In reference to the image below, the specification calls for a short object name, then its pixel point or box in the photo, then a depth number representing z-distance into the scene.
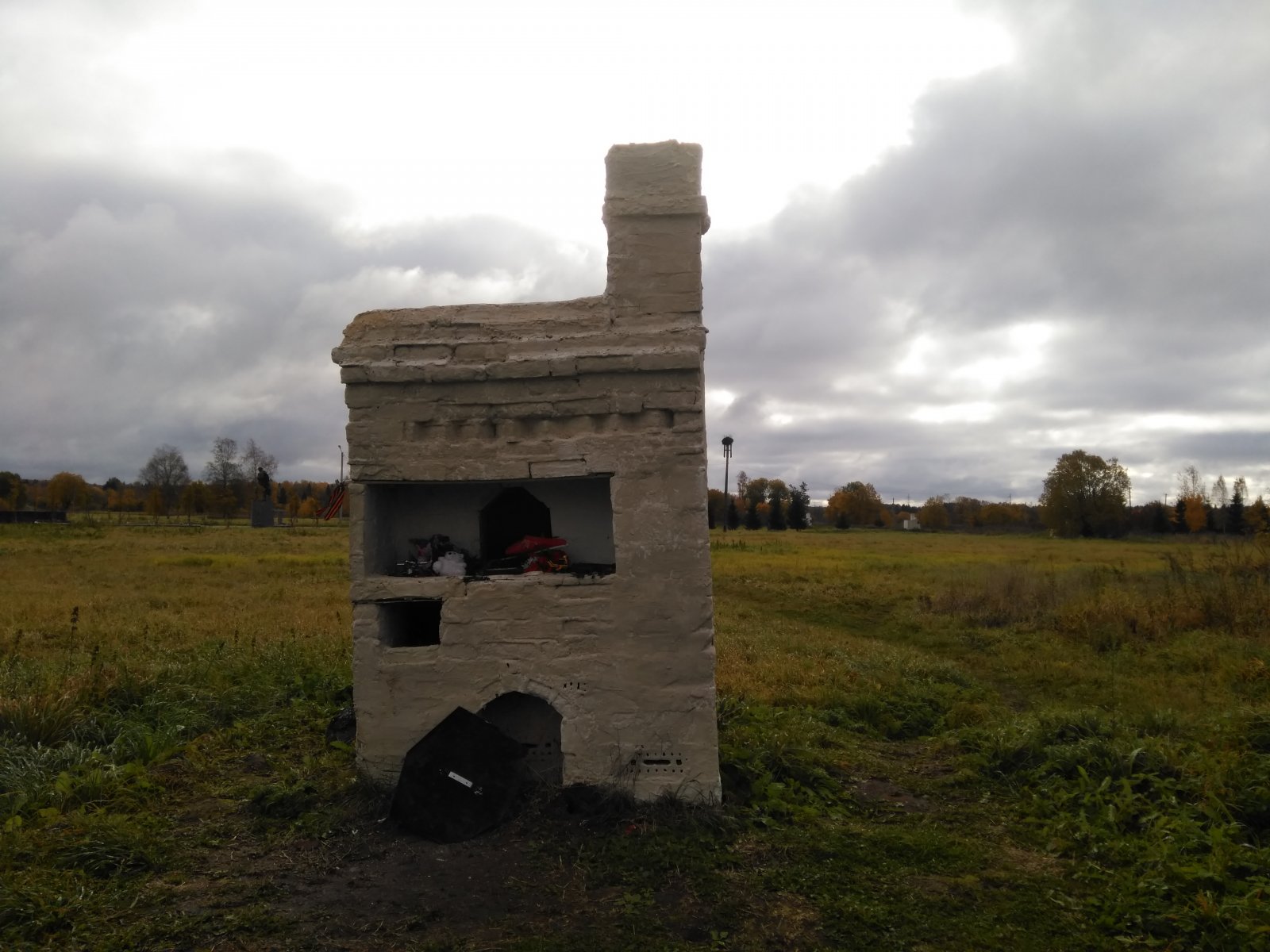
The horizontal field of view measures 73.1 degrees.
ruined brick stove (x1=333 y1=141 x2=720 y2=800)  5.79
